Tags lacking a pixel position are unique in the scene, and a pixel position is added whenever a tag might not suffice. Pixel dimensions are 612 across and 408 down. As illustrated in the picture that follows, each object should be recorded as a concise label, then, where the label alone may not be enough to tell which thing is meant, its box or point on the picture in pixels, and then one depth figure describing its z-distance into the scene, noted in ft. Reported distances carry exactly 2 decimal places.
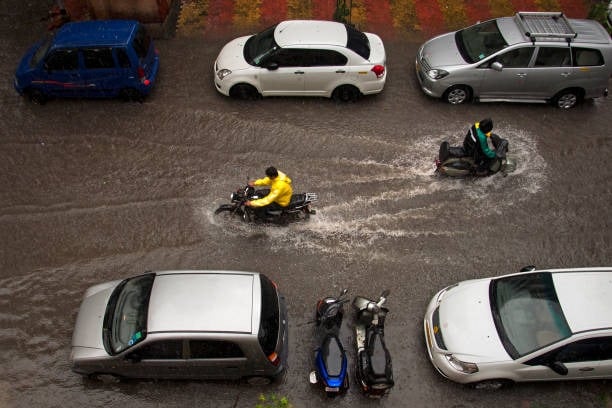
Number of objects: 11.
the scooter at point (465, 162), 33.84
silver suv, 37.42
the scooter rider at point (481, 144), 32.78
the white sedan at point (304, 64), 37.78
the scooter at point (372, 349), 25.09
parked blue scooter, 25.20
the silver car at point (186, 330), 23.93
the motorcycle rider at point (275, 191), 30.17
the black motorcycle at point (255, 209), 31.86
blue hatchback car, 36.99
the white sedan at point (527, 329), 24.52
